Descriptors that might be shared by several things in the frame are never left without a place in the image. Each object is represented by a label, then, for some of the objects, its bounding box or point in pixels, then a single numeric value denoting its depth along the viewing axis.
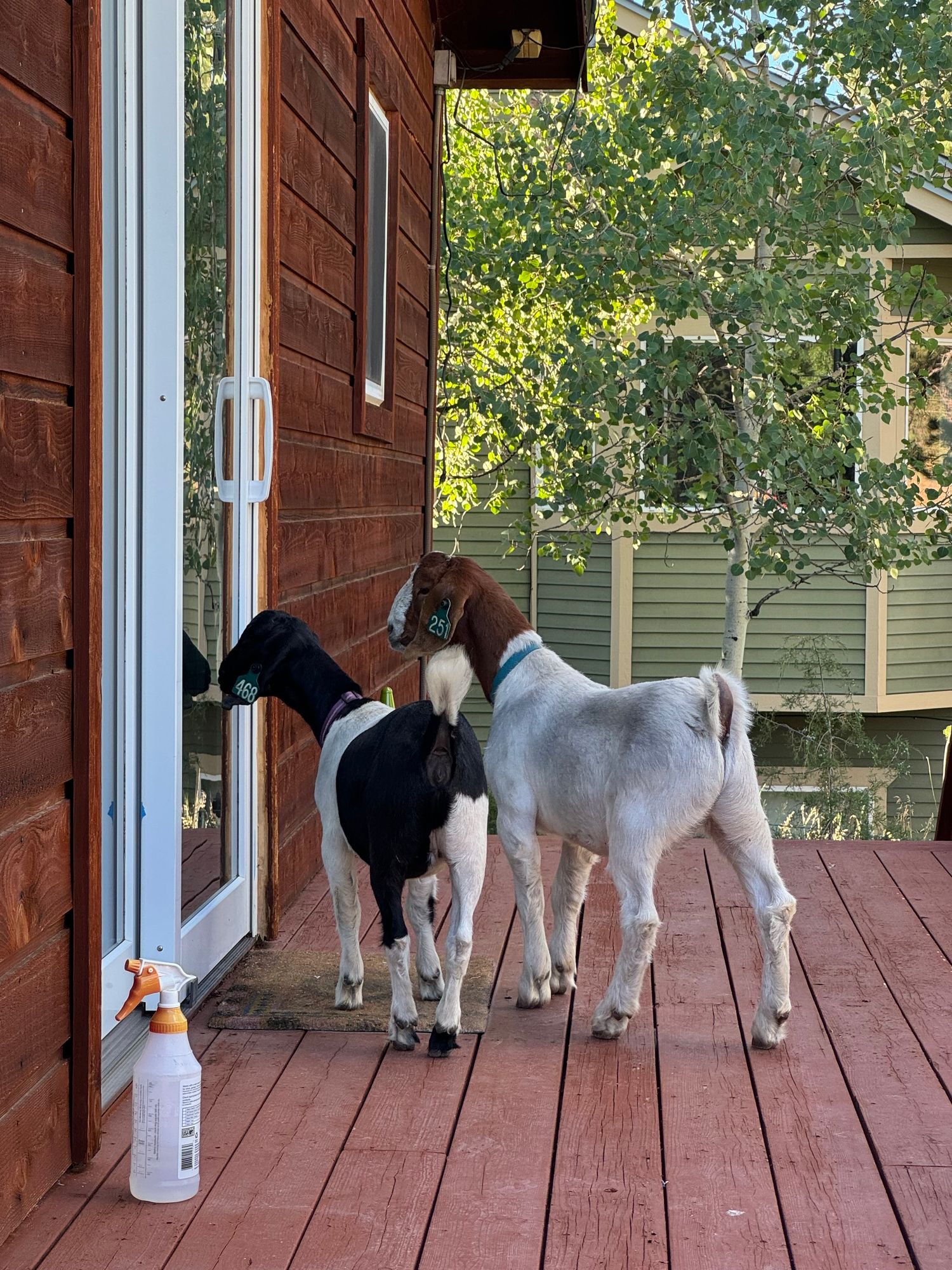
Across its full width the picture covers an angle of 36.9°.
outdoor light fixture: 7.43
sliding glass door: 3.21
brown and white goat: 3.25
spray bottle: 2.49
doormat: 3.46
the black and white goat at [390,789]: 3.14
